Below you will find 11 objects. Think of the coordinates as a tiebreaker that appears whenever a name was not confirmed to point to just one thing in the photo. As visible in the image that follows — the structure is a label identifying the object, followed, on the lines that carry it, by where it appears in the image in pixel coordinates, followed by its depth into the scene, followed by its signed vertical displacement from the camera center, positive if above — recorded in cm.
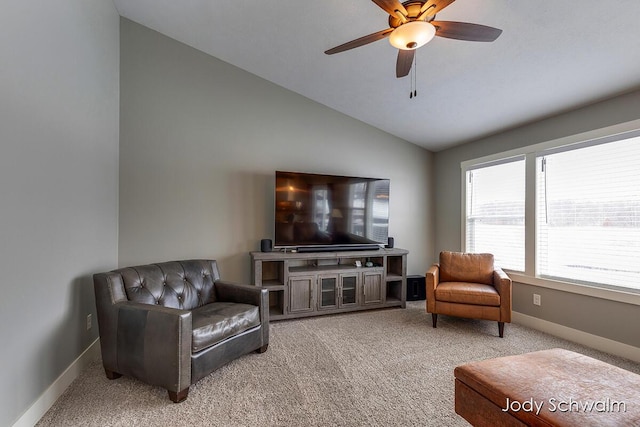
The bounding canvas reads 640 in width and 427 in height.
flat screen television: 369 +5
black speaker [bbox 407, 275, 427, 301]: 434 -108
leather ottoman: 117 -78
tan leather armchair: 304 -80
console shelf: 349 -83
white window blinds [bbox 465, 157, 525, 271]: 361 +6
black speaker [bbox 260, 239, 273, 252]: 365 -37
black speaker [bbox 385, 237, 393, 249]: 425 -39
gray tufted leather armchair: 191 -80
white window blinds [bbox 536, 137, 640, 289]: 263 +2
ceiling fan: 165 +113
